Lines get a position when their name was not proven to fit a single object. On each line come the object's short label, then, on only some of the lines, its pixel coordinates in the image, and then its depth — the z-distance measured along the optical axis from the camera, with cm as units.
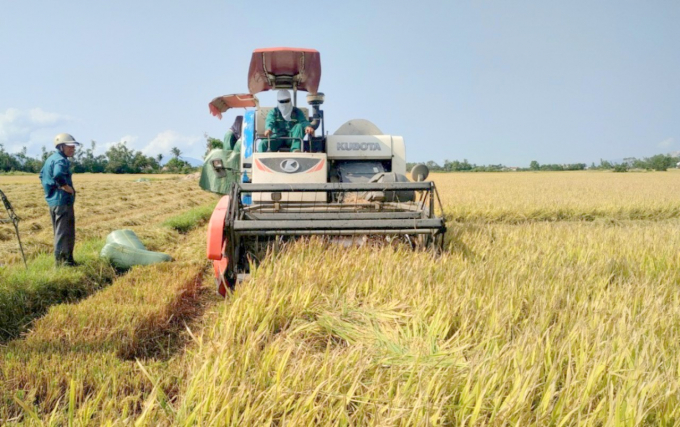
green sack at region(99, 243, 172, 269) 568
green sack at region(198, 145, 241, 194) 696
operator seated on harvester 596
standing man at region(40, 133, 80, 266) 536
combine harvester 398
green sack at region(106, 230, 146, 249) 606
